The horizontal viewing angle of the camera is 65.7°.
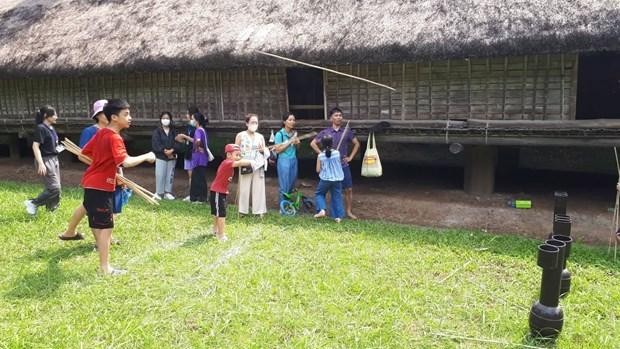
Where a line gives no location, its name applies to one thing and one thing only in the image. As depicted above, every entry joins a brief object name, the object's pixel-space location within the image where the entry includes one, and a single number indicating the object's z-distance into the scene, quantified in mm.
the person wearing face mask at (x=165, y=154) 9055
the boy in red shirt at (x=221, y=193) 6238
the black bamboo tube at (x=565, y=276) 4445
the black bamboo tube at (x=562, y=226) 4789
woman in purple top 8422
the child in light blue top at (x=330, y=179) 7250
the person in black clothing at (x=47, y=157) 6988
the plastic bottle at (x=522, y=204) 7742
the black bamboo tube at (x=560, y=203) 5230
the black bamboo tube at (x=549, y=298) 3598
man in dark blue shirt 7598
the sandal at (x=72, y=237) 5988
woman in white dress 7434
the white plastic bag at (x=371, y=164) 7617
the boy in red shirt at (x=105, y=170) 4848
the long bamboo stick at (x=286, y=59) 8094
